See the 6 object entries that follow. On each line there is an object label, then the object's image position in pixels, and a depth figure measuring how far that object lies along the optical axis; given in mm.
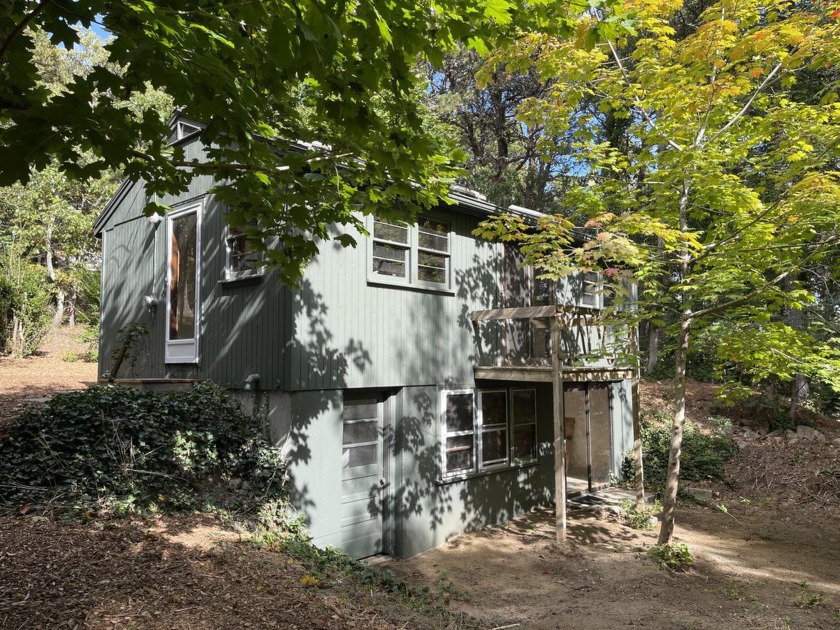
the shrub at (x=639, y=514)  10352
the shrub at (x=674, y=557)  8234
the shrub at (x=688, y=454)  13723
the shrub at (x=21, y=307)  16344
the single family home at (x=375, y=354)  7844
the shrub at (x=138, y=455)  5934
